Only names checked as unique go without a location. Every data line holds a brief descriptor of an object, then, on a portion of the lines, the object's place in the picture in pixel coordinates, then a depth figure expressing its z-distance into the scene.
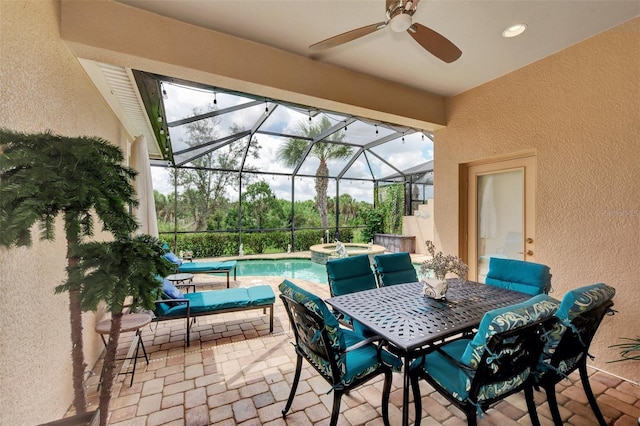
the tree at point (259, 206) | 9.99
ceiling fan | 1.77
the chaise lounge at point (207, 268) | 5.34
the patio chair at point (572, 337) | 1.58
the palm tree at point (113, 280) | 1.34
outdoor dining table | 1.71
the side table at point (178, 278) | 4.50
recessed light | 2.46
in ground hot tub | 8.46
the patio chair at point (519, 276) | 2.55
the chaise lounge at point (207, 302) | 3.10
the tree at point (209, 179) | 8.91
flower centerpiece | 2.33
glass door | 3.29
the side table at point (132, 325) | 2.40
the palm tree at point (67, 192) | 1.16
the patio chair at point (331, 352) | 1.66
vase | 2.32
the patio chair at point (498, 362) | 1.40
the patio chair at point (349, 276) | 2.82
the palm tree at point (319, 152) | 8.33
